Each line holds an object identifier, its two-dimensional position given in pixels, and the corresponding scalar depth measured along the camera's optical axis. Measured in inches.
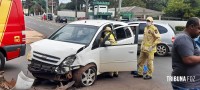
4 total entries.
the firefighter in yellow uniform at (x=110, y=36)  200.6
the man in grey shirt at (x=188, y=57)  87.8
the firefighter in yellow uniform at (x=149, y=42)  208.8
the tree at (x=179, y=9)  1142.1
